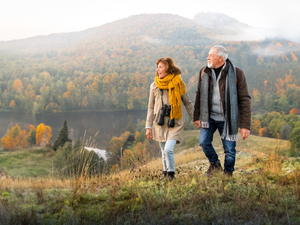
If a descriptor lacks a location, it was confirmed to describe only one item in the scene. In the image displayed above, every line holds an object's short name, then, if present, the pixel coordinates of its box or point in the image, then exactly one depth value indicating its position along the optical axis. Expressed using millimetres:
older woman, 3432
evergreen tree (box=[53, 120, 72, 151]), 42500
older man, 3082
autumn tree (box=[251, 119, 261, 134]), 53281
